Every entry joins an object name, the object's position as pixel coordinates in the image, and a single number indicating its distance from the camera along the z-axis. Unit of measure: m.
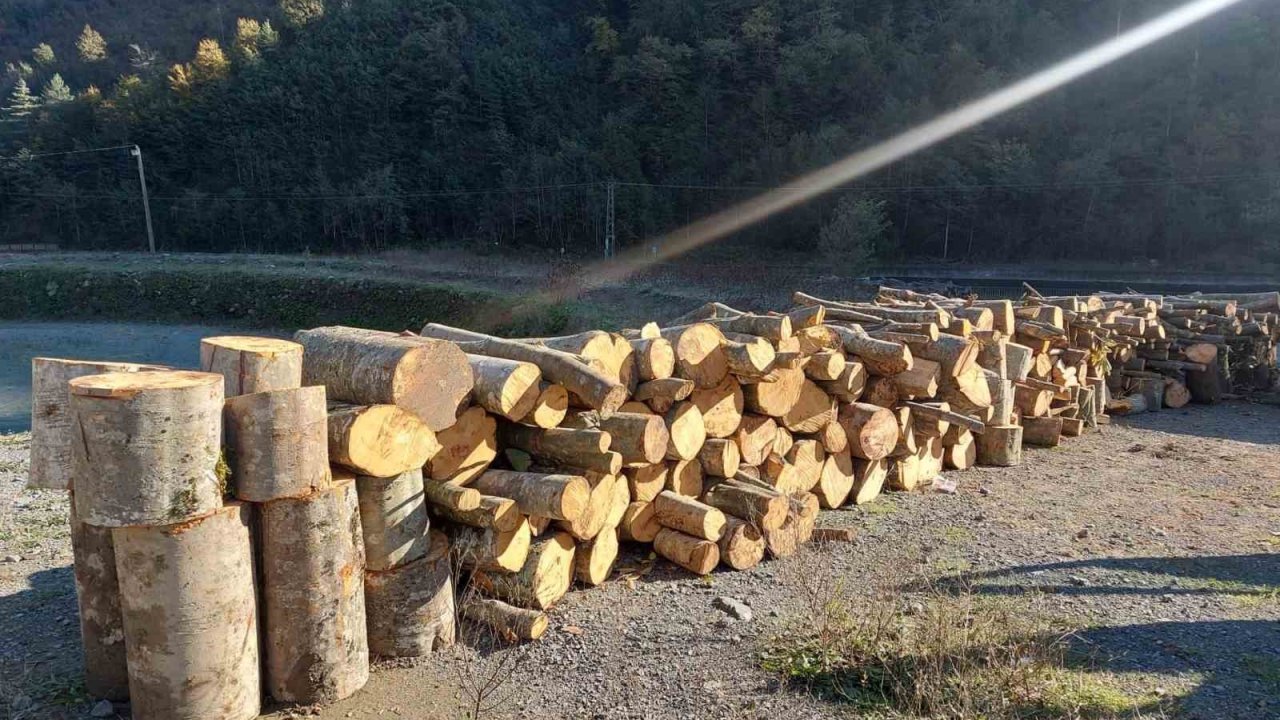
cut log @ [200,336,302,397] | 3.76
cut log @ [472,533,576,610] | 4.51
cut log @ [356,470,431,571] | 3.97
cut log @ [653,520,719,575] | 5.16
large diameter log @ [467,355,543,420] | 4.52
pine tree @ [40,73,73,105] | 61.03
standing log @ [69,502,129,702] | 3.67
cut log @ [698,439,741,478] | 5.57
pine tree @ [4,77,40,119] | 59.34
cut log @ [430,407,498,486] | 4.50
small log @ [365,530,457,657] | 4.09
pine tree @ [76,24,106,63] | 73.75
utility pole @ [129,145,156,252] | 45.50
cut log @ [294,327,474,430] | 4.07
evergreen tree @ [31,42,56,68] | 75.19
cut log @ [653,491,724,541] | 5.17
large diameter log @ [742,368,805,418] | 5.85
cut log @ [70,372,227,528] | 3.14
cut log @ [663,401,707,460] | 5.26
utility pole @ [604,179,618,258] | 37.10
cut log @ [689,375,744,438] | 5.62
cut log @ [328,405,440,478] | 3.74
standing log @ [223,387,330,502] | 3.47
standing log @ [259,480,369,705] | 3.62
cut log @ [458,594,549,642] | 4.37
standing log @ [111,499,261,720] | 3.30
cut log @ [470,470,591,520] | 4.42
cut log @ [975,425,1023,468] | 8.08
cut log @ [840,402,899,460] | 6.53
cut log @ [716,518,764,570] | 5.26
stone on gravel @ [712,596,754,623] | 4.69
